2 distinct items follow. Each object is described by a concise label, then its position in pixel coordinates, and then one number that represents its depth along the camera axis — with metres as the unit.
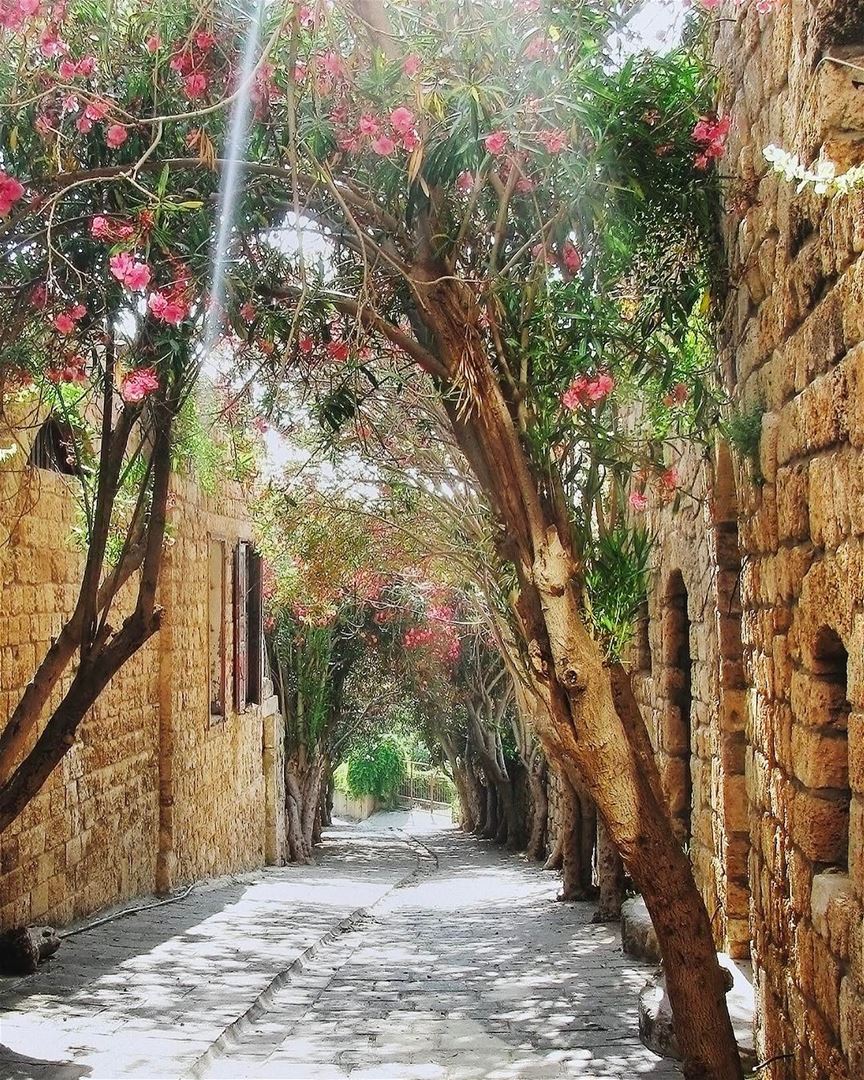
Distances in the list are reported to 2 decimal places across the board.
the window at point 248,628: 13.34
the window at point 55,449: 7.72
